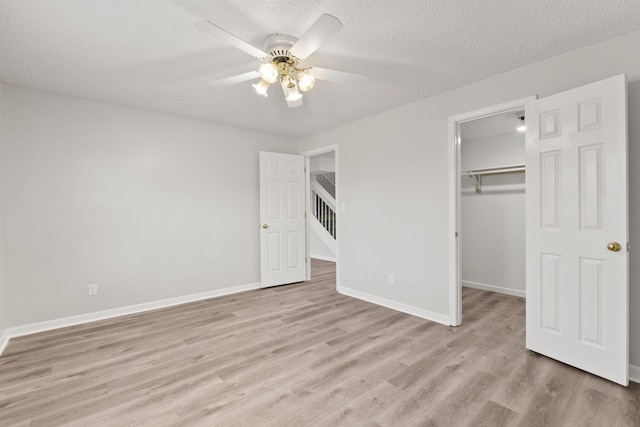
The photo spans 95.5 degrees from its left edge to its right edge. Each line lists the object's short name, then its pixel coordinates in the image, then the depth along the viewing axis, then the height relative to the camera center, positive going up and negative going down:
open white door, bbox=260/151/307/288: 4.55 -0.13
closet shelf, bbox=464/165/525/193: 4.02 +0.55
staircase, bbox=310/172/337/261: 7.34 -0.30
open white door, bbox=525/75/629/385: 1.95 -0.15
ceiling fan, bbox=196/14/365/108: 1.63 +1.03
